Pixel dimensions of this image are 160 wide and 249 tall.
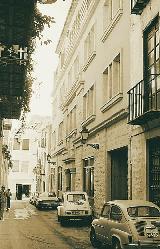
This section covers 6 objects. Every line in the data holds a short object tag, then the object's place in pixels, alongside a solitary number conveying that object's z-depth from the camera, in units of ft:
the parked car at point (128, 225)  34.17
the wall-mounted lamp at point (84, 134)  73.31
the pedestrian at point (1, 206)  75.80
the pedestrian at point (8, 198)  98.75
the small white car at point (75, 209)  66.85
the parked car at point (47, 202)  107.65
